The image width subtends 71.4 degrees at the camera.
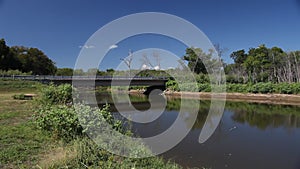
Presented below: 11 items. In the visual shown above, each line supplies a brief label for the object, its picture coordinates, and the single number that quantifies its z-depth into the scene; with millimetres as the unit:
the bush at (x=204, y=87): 34719
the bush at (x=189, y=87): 35312
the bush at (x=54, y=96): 11516
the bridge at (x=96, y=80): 27609
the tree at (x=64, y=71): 66844
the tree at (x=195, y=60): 47906
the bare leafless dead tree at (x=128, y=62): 36084
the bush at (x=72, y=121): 5422
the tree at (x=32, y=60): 44897
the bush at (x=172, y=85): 39719
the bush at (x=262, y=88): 28750
